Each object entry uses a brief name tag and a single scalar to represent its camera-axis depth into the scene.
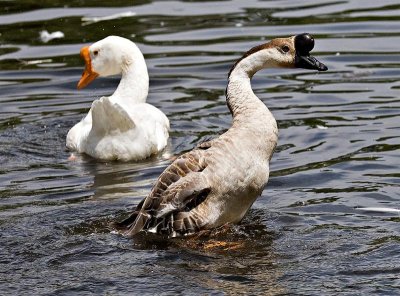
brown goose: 7.82
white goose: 10.41
